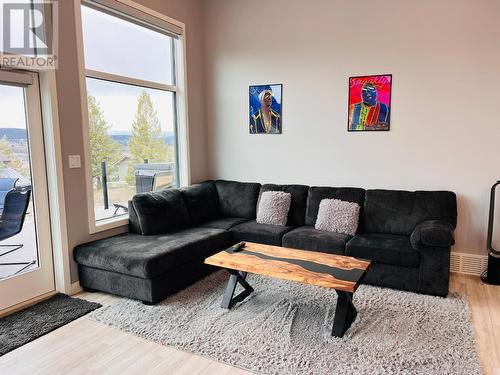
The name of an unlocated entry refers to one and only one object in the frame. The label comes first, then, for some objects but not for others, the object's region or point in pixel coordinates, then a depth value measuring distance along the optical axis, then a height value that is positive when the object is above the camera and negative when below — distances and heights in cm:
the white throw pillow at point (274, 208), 405 -67
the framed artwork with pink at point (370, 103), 381 +48
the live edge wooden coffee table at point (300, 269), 239 -85
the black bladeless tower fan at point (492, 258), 331 -103
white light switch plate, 315 -9
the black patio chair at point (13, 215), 288 -52
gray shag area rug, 217 -128
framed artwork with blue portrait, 440 +49
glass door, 284 -35
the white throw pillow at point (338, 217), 367 -71
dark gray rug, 249 -127
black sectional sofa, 302 -86
